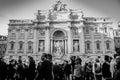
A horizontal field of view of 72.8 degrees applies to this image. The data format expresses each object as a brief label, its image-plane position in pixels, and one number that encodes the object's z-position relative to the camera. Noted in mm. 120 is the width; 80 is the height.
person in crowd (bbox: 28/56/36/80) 4761
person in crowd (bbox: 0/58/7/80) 4629
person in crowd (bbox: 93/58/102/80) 4665
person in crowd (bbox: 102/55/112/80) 3851
